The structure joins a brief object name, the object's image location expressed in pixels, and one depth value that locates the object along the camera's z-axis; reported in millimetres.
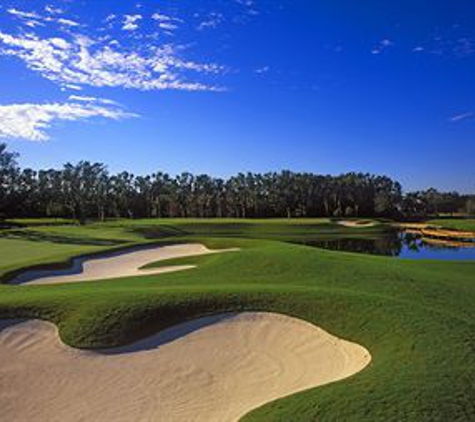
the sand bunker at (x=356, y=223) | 85588
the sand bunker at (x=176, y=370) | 8195
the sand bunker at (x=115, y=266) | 20547
